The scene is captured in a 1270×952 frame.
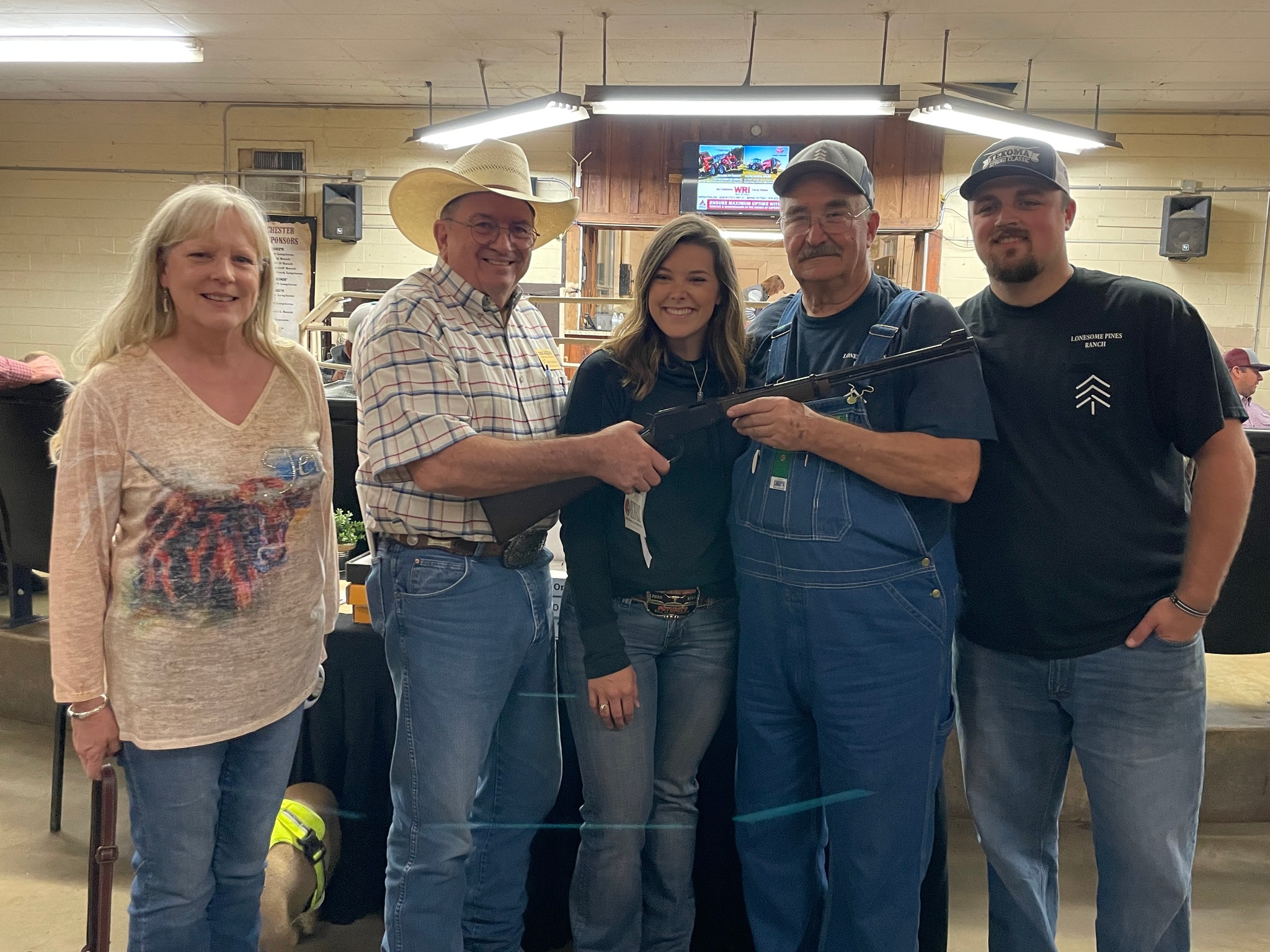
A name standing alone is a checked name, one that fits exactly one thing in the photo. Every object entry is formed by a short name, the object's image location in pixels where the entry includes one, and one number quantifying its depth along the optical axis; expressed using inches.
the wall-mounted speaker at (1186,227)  279.9
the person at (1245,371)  217.5
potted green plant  107.3
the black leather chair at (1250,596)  105.4
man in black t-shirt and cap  63.7
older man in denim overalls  62.7
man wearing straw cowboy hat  64.5
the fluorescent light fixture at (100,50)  238.5
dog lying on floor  82.1
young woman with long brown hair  67.5
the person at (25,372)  116.9
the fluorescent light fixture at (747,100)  214.4
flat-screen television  291.1
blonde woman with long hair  56.5
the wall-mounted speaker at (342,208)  302.8
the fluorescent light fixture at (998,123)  221.1
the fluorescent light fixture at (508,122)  228.7
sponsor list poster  310.8
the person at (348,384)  127.0
